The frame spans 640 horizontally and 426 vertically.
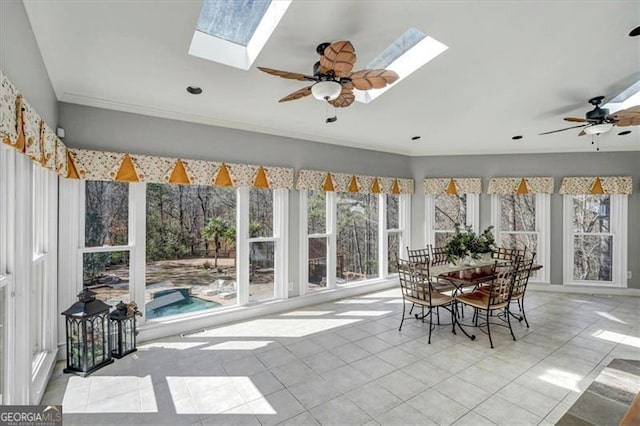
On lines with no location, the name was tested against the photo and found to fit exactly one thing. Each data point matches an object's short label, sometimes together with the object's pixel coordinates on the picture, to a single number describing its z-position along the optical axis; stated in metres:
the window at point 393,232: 6.54
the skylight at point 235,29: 2.91
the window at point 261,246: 4.80
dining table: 3.82
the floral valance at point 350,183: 5.21
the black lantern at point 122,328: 3.36
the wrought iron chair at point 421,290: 3.87
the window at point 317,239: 5.47
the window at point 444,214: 6.62
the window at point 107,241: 3.61
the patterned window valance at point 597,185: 5.84
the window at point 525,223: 6.30
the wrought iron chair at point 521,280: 3.97
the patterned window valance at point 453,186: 6.38
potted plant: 4.43
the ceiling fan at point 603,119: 3.76
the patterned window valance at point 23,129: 1.61
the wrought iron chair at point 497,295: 3.77
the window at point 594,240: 6.05
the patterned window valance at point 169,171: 3.46
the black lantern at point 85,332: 2.96
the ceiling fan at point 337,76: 2.37
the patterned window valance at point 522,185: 6.16
